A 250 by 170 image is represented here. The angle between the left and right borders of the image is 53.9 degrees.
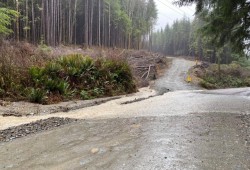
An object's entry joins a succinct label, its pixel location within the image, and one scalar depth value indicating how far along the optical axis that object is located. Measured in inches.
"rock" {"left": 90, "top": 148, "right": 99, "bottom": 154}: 166.4
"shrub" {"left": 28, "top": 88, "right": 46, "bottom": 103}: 358.3
